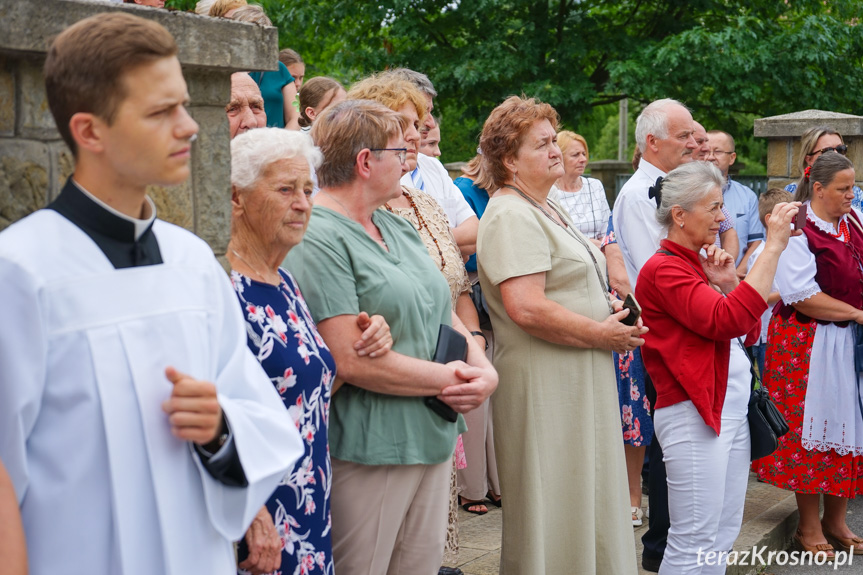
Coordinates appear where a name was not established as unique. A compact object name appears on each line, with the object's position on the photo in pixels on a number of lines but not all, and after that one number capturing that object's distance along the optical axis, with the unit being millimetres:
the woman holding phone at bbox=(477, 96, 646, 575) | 3764
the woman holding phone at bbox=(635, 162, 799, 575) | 3887
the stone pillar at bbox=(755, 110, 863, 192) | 7598
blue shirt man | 6867
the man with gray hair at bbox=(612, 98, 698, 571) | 4641
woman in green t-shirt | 2951
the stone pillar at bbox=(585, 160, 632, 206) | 12984
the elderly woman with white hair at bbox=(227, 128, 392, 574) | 2553
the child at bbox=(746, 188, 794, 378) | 5919
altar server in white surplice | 1688
